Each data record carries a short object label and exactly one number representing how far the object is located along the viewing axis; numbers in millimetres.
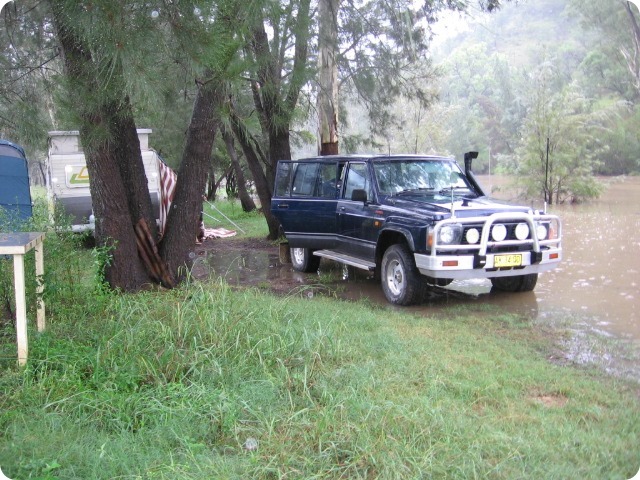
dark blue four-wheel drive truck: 6555
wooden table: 4043
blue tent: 9688
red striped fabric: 12781
